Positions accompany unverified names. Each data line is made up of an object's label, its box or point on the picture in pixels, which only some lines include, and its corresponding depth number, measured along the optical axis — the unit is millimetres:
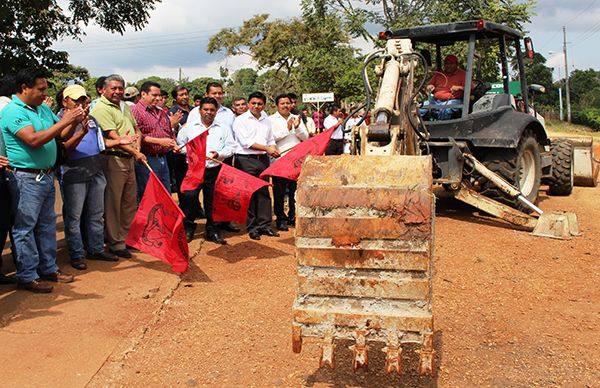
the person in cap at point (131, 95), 7852
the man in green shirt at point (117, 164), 5863
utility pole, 46775
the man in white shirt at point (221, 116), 7047
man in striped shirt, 6520
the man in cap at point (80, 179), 5516
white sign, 14174
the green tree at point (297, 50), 20750
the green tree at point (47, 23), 11203
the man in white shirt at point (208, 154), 6855
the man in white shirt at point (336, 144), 8820
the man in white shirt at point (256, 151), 6992
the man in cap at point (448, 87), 7784
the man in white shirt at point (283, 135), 7516
